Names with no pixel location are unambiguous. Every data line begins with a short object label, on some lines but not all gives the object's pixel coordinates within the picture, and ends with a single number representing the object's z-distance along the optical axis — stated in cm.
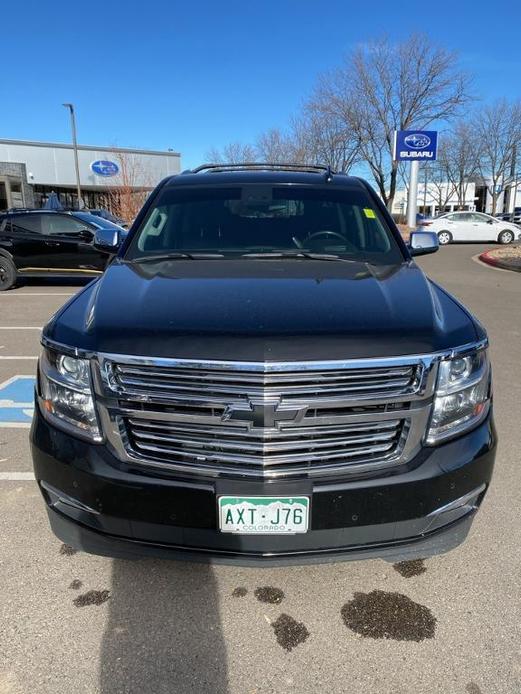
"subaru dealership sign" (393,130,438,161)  2620
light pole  3200
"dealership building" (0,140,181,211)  4025
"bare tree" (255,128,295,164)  3662
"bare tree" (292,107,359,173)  3497
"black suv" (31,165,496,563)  204
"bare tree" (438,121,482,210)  6022
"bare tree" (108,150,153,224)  3350
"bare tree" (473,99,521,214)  5836
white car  2767
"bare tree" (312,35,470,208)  3300
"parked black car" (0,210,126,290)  1190
